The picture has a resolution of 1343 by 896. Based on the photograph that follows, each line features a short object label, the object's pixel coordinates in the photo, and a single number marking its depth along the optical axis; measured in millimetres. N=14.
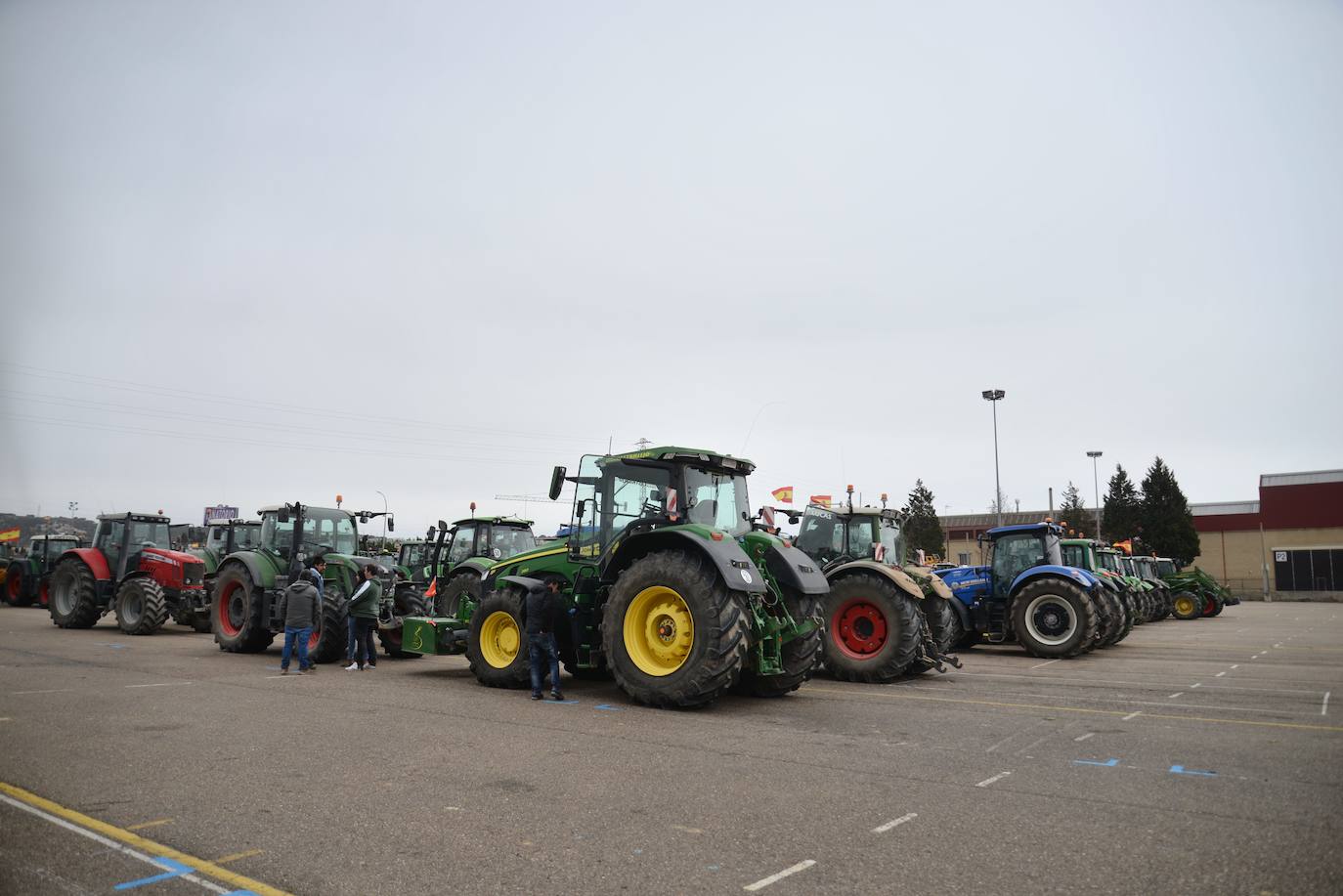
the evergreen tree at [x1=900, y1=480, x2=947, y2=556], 60094
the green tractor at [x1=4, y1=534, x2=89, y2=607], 24969
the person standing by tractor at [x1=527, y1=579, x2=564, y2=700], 9453
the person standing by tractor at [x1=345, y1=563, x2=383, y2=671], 12008
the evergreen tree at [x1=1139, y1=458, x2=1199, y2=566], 58688
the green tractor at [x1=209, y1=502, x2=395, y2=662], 12914
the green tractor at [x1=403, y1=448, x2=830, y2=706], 8750
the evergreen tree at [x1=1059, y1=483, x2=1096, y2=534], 76812
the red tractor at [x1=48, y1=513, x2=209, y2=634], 16844
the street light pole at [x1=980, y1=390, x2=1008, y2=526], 45250
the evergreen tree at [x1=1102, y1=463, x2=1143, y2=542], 62812
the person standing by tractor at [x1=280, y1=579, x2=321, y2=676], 11594
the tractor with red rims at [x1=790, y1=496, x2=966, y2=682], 11719
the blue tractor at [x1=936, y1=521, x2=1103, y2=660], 15211
